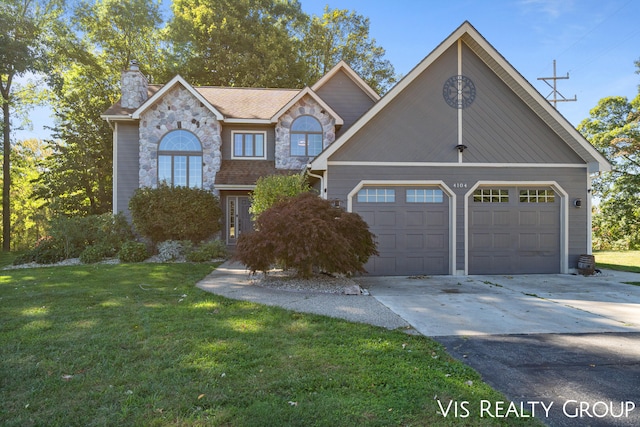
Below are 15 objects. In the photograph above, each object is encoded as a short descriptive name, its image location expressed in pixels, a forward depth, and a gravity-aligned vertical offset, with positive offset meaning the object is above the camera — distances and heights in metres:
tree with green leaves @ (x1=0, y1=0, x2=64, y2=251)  18.31 +9.28
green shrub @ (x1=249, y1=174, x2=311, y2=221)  10.73 +0.94
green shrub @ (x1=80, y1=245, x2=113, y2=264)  11.99 -1.13
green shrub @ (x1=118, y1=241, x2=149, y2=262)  12.18 -1.10
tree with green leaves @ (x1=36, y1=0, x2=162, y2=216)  21.33 +7.76
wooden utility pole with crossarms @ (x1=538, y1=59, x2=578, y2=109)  21.75 +7.80
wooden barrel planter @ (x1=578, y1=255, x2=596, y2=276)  10.17 -1.22
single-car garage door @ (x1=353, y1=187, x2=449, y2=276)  10.17 -0.20
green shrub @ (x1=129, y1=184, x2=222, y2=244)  13.22 +0.26
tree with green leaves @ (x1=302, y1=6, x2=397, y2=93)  27.86 +13.10
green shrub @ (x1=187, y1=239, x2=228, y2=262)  12.36 -1.10
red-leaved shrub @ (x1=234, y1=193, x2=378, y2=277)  7.63 -0.40
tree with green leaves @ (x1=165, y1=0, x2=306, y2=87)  24.34 +11.66
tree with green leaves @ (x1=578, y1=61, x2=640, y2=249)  21.11 +3.17
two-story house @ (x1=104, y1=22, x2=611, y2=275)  10.09 +1.38
